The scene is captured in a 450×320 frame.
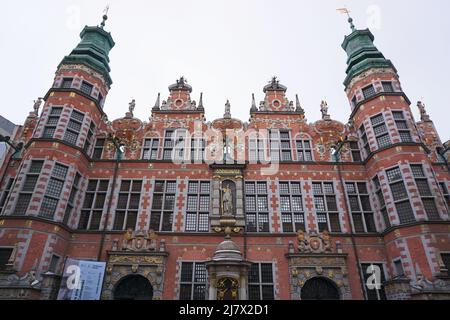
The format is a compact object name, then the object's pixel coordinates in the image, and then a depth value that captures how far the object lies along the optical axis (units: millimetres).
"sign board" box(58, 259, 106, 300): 15395
